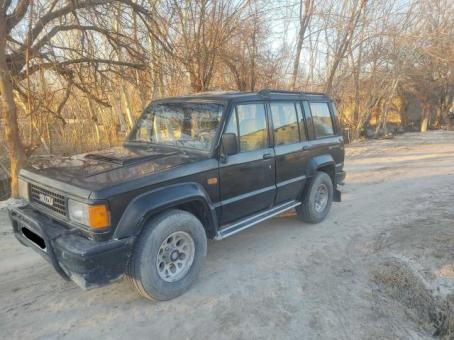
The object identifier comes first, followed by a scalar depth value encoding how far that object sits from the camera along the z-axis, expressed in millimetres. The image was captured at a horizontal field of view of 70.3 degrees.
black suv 2686
